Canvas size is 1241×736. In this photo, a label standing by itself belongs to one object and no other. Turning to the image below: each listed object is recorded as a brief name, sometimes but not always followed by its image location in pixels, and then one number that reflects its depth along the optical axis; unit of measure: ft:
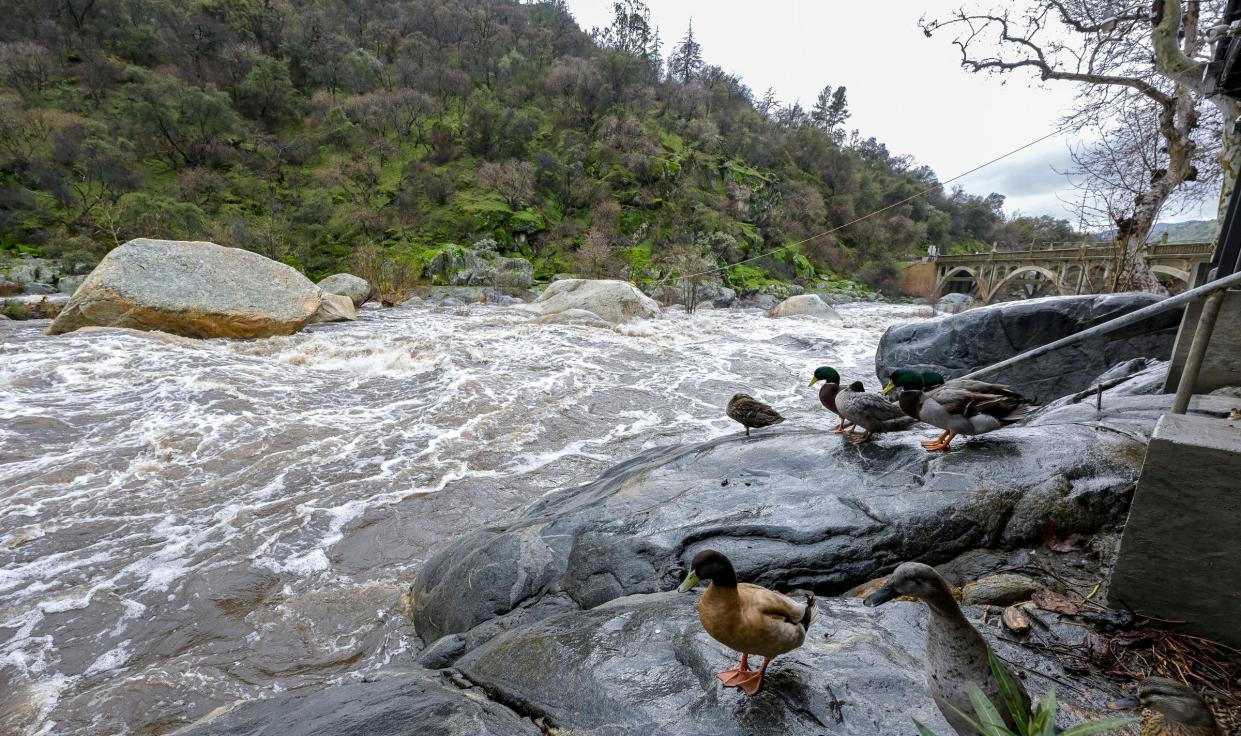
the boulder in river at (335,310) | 52.54
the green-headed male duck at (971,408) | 10.73
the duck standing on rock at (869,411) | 12.66
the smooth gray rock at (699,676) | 6.16
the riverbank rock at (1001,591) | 8.21
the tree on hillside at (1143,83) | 27.94
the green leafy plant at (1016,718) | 3.77
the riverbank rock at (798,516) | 9.73
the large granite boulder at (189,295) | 39.47
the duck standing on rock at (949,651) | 5.05
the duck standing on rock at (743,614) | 6.04
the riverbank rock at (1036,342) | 23.07
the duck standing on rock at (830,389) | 14.25
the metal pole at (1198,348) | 8.46
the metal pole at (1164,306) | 8.00
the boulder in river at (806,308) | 77.71
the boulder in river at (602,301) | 61.05
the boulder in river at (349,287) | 66.39
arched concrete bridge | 61.72
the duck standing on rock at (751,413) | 16.34
